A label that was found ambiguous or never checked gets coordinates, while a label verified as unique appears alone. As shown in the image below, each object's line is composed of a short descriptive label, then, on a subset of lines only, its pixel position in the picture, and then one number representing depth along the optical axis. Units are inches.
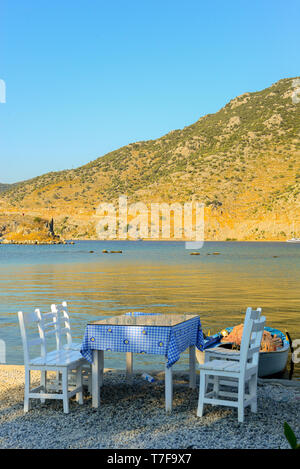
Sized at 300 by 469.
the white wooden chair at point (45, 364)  255.4
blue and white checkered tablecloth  250.4
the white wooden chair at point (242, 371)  244.7
